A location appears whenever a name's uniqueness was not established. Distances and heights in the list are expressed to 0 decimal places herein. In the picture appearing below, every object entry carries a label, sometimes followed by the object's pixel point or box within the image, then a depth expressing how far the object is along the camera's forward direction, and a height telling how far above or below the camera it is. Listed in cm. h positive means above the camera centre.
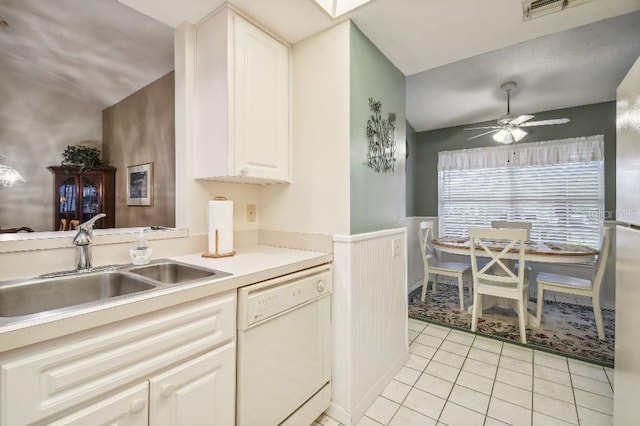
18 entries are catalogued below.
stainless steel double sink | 106 -31
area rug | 238 -116
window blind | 362 +16
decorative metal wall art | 181 +48
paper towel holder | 156 -24
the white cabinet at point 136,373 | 69 -47
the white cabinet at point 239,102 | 150 +63
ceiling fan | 315 +98
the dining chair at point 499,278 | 253 -63
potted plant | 357 +69
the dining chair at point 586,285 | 254 -71
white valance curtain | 361 +79
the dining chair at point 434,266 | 333 -70
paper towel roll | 158 -8
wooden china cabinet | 358 +24
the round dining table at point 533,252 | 265 -41
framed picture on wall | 299 +30
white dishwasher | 116 -65
